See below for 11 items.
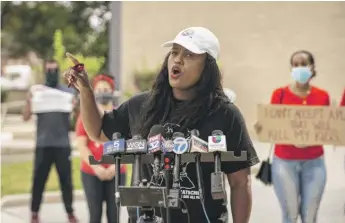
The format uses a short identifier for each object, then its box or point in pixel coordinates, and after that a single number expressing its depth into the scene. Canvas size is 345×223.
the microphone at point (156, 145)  3.39
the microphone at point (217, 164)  3.40
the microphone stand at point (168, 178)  3.37
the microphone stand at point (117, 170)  3.41
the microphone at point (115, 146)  3.43
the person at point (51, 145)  8.23
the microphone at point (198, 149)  3.39
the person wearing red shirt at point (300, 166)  6.71
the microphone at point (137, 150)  3.39
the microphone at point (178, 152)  3.33
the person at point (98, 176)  7.25
